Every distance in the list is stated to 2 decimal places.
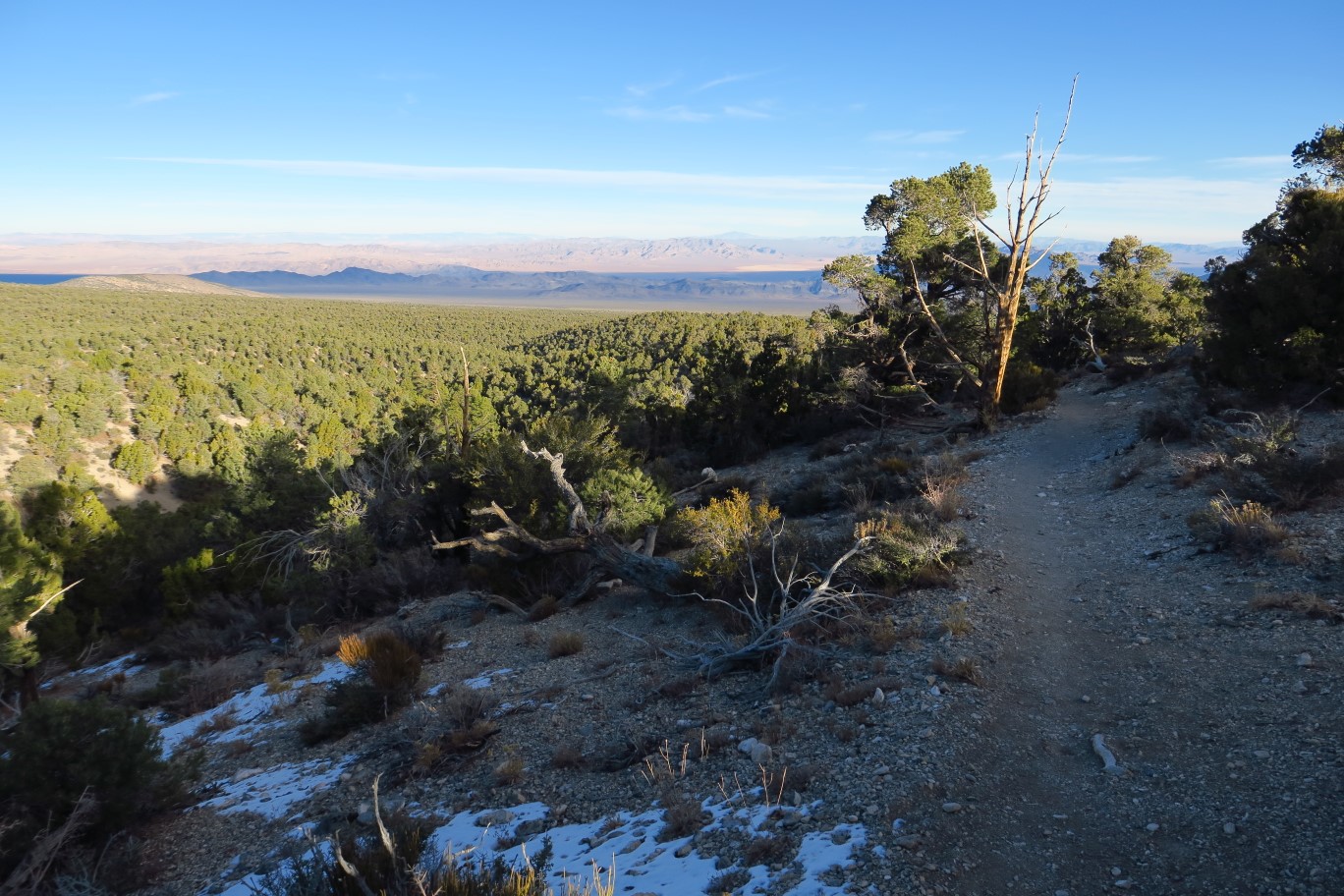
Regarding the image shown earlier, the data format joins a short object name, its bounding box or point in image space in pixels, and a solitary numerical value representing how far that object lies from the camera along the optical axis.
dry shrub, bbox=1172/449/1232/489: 9.59
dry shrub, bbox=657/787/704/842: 4.33
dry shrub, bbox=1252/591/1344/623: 5.71
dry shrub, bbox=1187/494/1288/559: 7.12
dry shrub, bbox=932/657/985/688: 5.66
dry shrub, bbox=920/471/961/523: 10.13
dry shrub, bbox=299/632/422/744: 7.30
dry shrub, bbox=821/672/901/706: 5.59
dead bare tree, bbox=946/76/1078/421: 14.84
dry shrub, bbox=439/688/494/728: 6.43
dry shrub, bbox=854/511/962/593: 8.02
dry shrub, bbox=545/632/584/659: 8.48
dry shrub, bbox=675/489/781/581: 8.84
